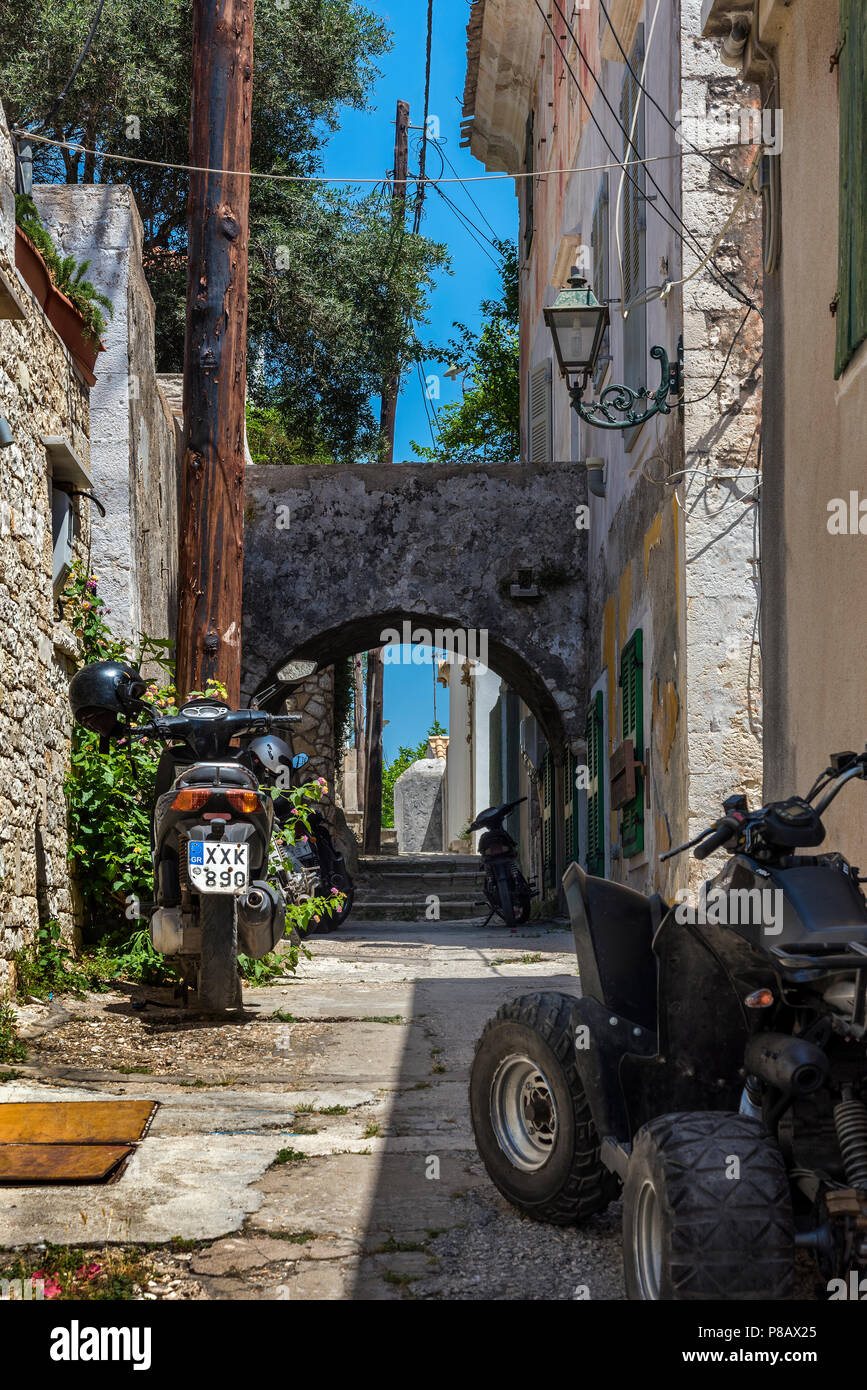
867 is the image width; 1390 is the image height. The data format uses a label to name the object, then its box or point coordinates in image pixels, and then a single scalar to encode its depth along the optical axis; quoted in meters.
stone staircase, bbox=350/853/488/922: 16.50
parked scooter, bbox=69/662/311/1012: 5.78
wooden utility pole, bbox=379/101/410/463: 20.16
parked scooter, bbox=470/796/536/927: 13.99
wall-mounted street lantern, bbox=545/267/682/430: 8.62
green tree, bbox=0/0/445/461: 17.34
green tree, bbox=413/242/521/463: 24.20
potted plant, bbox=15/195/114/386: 6.97
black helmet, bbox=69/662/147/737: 6.15
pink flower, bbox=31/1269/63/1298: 2.67
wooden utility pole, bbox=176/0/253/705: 8.12
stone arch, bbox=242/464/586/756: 13.28
